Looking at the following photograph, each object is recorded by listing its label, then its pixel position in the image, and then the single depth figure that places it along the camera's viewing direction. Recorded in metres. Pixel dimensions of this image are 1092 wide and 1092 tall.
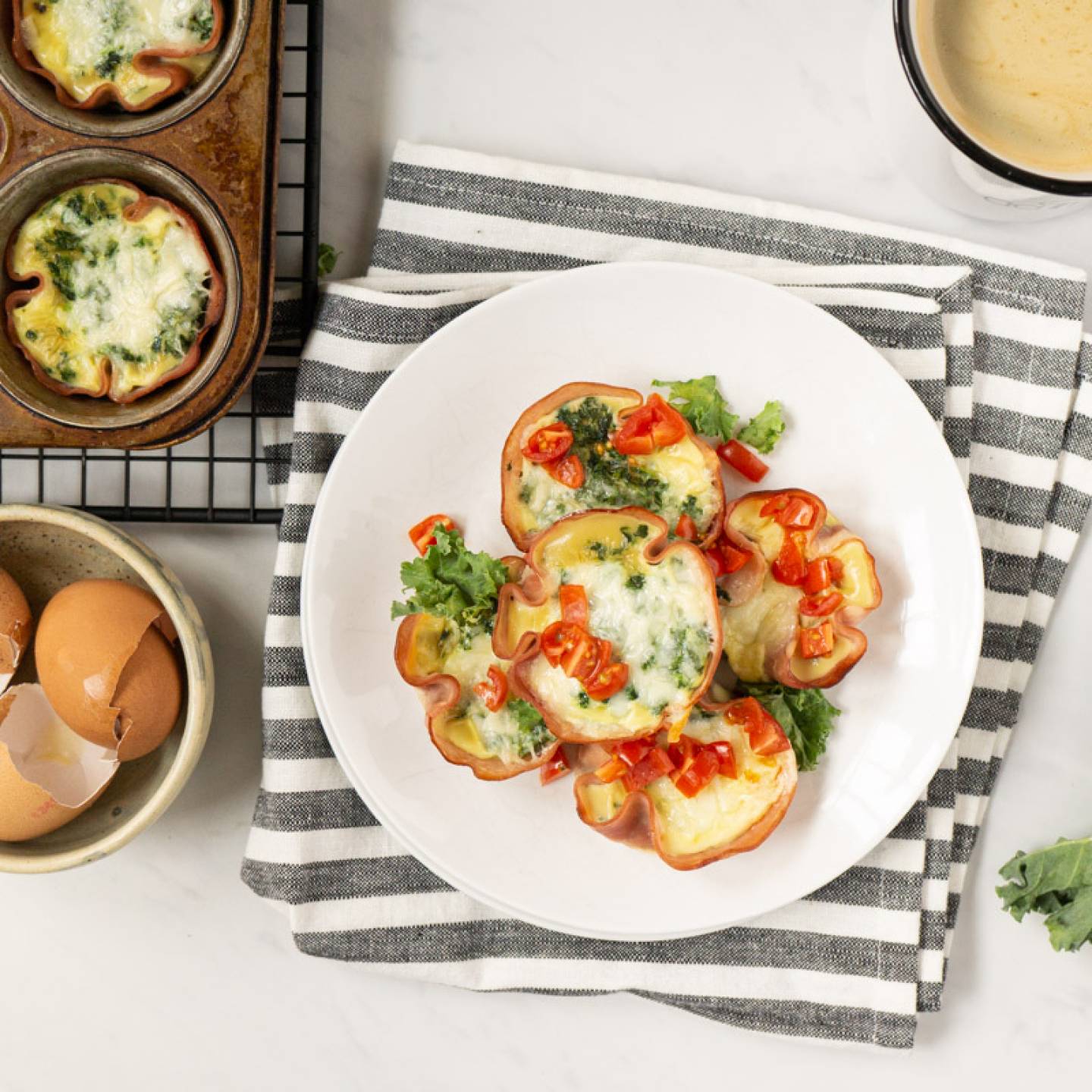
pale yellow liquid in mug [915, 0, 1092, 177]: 0.75
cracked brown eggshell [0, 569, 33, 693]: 0.75
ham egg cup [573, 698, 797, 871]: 0.74
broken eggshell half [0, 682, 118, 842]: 0.75
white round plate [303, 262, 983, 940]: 0.75
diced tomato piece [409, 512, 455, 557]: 0.75
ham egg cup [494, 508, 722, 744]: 0.73
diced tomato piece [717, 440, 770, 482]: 0.76
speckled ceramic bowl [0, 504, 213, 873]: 0.75
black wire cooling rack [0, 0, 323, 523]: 0.76
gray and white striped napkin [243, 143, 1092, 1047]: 0.77
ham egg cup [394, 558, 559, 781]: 0.74
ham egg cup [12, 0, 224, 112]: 0.74
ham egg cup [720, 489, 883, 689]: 0.74
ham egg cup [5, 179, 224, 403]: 0.74
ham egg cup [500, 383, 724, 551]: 0.74
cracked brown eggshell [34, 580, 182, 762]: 0.74
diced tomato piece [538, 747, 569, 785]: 0.75
